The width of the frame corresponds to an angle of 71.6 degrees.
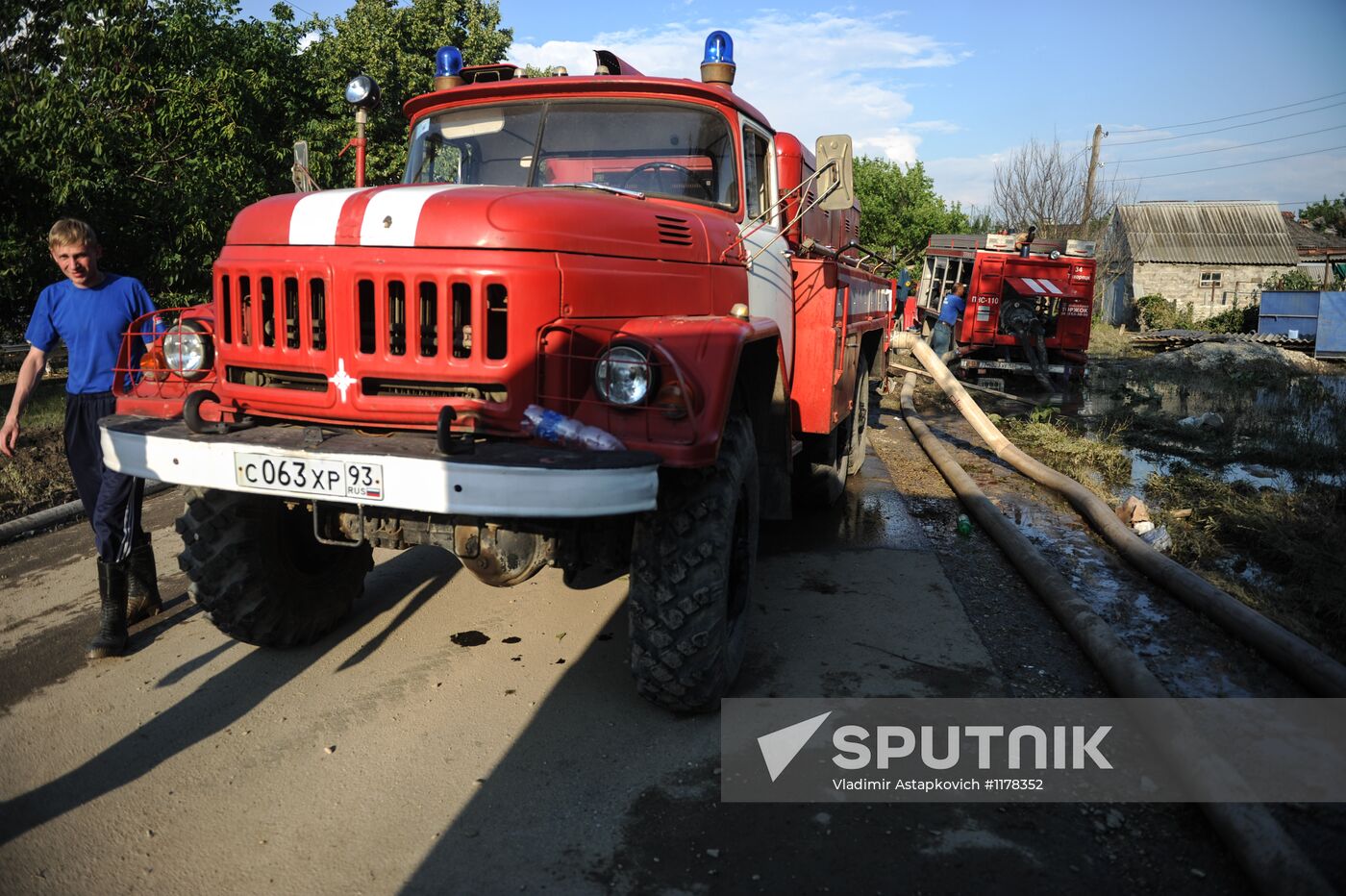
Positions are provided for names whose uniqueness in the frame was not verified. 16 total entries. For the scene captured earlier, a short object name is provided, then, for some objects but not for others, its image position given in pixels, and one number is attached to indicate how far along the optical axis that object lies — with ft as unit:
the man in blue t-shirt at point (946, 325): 51.11
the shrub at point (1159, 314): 110.52
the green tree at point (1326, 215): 151.74
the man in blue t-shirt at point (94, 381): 13.43
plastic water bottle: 9.78
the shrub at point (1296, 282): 98.58
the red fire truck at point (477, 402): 9.78
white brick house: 118.11
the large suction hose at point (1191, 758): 8.06
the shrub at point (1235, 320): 94.17
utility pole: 109.91
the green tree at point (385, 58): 35.35
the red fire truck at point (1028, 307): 52.29
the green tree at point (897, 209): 102.94
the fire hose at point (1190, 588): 11.87
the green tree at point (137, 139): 26.61
